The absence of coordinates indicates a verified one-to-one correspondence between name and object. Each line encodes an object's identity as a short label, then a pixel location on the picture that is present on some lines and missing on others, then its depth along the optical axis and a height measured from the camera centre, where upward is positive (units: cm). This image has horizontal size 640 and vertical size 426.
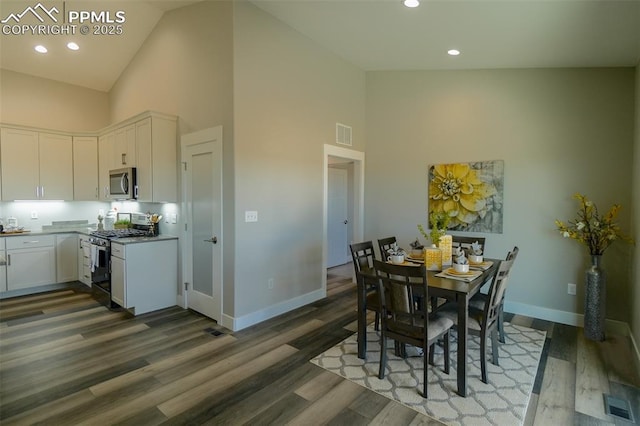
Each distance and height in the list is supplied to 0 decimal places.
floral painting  418 +12
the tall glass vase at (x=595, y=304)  333 -103
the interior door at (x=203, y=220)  371 -21
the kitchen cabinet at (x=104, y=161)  504 +66
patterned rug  225 -142
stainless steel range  423 -71
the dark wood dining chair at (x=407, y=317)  240 -89
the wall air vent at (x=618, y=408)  222 -144
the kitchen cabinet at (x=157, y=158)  412 +57
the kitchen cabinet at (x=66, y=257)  509 -87
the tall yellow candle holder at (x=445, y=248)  326 -45
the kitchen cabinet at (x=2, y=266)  459 -90
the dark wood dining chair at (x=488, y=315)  251 -93
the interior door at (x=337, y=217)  669 -31
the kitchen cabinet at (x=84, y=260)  497 -91
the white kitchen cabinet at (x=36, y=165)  485 +58
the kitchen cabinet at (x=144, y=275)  391 -90
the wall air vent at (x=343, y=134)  485 +104
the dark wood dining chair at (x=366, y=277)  278 -66
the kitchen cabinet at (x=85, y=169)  540 +56
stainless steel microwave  443 +26
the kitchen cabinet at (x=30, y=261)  468 -87
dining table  241 -72
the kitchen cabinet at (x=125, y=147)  445 +79
